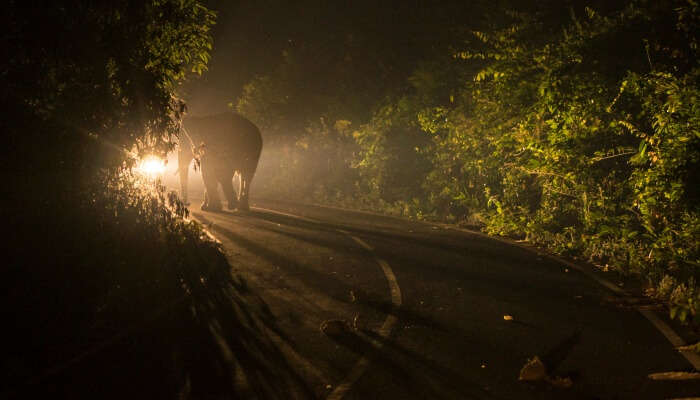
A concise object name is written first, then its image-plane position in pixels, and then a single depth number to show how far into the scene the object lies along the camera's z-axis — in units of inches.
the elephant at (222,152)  698.8
